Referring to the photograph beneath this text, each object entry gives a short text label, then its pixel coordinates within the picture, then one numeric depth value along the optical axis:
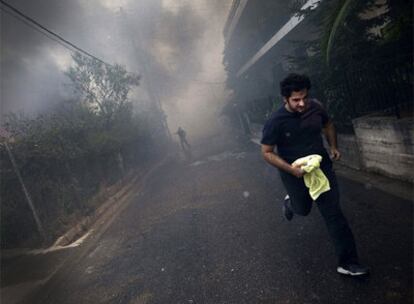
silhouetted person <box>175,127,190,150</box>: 16.97
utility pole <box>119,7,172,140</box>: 25.62
